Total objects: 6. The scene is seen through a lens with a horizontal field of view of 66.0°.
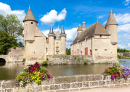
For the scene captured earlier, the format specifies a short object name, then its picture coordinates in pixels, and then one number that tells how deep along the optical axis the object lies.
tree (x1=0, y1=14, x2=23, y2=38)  32.94
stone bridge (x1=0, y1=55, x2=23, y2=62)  26.85
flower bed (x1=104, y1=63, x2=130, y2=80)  6.05
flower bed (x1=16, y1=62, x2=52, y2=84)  4.87
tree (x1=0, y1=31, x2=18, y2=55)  27.59
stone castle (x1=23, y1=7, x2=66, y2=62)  20.02
